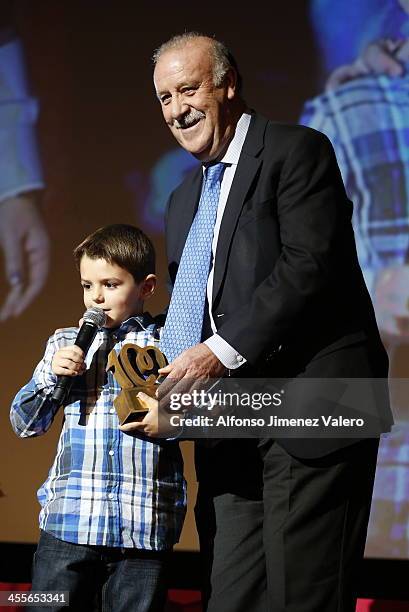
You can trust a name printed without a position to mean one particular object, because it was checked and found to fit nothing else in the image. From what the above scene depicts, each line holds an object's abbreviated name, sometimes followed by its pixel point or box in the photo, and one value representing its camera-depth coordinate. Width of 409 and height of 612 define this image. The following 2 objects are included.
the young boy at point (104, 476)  2.81
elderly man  2.56
